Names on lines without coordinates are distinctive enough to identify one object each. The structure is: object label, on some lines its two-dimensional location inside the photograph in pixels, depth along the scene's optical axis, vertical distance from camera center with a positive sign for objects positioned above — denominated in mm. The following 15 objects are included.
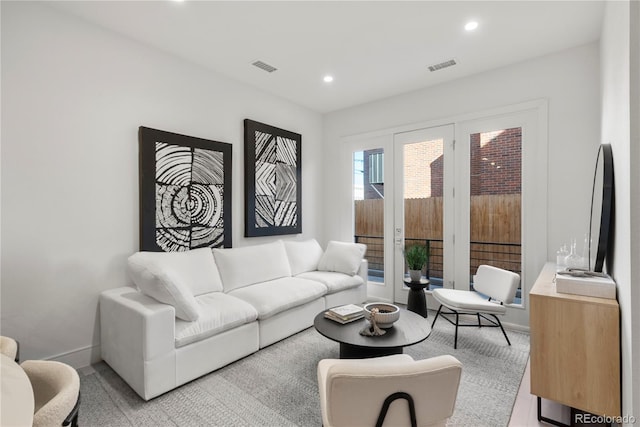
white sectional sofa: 2201 -821
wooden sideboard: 1727 -787
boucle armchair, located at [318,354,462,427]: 1217 -702
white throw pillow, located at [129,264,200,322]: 2295 -571
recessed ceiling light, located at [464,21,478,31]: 2743 +1622
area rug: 1984 -1278
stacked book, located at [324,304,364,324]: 2491 -814
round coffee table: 2125 -870
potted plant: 3812 -586
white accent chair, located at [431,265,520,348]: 2922 -834
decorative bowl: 2322 -764
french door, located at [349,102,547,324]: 3414 +166
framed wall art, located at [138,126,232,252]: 3014 +209
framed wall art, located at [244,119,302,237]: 3969 +426
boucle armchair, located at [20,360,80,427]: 1020 -648
